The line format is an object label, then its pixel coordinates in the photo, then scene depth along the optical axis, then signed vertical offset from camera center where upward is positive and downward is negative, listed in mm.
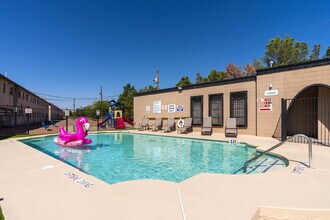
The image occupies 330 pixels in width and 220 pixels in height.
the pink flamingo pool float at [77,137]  8875 -1216
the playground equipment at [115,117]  18422 -464
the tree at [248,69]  30902 +7890
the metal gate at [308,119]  8552 -244
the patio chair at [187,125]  13786 -900
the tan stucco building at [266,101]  8742 +884
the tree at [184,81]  30547 +5731
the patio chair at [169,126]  14773 -1049
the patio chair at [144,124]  16838 -1017
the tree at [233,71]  31797 +7789
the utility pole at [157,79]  26284 +5147
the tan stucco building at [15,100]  17641 +1564
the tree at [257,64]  29497 +8653
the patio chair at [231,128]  11102 -906
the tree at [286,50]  25094 +9326
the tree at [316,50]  27517 +10075
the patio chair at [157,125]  16000 -1043
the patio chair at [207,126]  12322 -877
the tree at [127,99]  28719 +2556
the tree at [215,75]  27984 +6160
